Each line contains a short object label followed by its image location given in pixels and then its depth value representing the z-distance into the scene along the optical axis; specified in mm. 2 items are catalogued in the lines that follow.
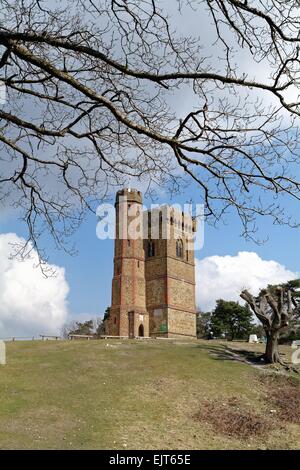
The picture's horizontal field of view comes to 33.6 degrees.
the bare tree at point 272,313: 26891
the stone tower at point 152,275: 50156
